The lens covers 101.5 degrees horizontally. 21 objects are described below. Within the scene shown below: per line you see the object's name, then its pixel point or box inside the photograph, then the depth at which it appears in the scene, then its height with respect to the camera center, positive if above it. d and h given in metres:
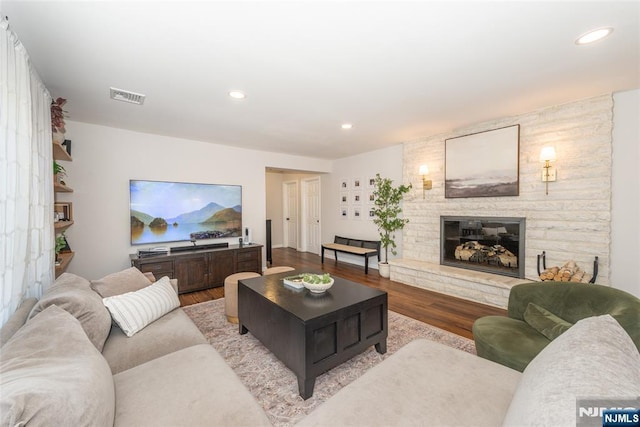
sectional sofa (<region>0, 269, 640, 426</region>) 0.76 -0.83
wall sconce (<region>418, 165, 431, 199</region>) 4.43 +0.54
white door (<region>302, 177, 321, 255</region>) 7.15 -0.13
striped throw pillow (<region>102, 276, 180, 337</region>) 1.77 -0.70
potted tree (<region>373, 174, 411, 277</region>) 4.83 -0.07
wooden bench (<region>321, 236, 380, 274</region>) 5.10 -0.81
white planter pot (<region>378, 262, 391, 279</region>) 4.73 -1.10
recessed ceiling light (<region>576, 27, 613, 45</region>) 1.73 +1.18
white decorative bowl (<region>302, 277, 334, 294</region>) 2.23 -0.66
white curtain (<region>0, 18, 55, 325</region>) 1.41 +0.19
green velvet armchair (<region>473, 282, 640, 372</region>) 1.60 -0.76
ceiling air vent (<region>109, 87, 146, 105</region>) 2.54 +1.15
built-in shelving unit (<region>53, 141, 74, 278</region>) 2.71 +0.24
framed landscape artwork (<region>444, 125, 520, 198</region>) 3.51 +0.65
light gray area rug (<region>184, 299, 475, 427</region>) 1.73 -1.27
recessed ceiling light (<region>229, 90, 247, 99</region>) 2.58 +1.17
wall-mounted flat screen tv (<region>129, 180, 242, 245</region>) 3.96 -0.02
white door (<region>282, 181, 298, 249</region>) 7.89 -0.11
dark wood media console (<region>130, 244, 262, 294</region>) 3.70 -0.84
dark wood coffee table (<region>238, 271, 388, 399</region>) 1.79 -0.88
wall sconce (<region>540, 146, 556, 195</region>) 3.11 +0.54
